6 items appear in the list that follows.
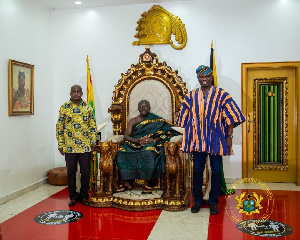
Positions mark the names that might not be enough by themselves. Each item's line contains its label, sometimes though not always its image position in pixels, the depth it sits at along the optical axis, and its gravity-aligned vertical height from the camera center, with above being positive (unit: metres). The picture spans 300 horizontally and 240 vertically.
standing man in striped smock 3.95 -0.06
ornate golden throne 4.25 -0.24
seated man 4.34 -0.37
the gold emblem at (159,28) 5.65 +1.53
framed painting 4.82 +0.48
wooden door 5.59 -0.03
